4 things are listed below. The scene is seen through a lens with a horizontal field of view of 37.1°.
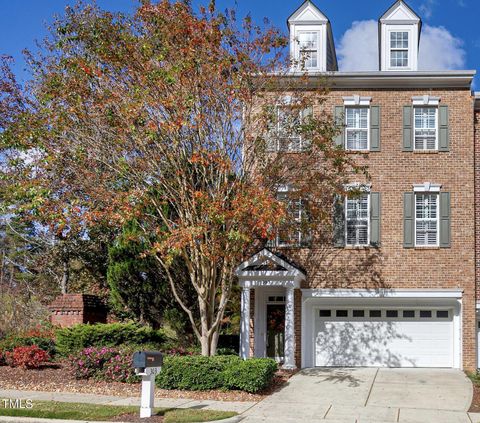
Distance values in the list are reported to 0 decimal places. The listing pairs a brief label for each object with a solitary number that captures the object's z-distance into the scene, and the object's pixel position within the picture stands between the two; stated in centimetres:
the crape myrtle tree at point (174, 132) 1734
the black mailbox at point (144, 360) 1366
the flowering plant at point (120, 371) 1798
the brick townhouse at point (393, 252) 2153
